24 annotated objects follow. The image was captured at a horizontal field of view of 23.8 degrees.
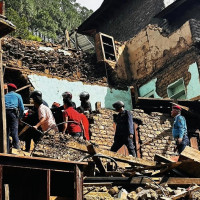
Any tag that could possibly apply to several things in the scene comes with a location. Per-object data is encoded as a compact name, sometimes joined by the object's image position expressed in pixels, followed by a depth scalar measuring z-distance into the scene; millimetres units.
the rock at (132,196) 6984
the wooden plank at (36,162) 5270
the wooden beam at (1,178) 5128
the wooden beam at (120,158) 8438
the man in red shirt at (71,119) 9508
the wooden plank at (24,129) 9320
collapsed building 13914
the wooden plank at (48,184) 5447
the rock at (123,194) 7026
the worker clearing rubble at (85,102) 11591
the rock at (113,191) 7215
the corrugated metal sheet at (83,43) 26750
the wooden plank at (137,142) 13275
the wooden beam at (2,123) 6320
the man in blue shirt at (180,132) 10141
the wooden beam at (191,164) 8047
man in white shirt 8945
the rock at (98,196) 6645
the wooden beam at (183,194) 7163
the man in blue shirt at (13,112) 8109
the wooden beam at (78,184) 5624
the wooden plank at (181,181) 7844
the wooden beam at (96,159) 7739
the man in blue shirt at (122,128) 9906
